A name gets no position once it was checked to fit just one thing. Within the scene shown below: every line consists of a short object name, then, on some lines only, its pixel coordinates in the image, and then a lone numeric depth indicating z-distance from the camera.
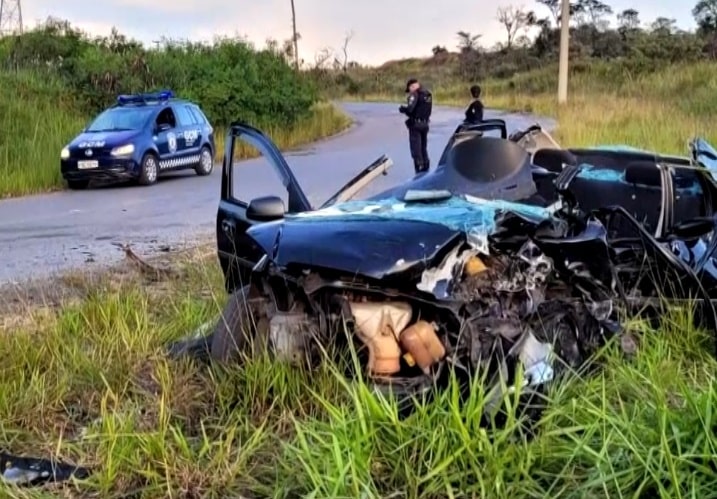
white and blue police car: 17.02
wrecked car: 3.74
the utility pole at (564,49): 29.47
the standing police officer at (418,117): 15.73
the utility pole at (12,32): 28.50
